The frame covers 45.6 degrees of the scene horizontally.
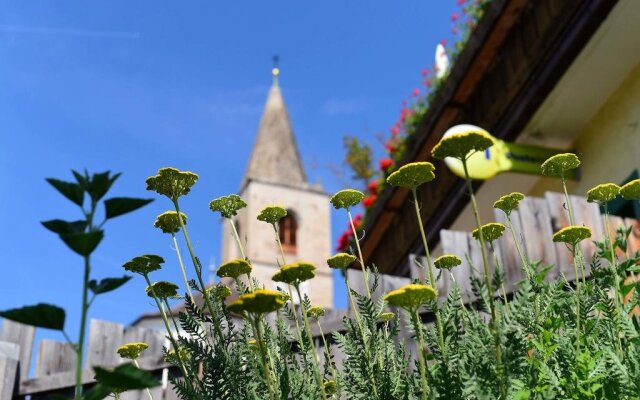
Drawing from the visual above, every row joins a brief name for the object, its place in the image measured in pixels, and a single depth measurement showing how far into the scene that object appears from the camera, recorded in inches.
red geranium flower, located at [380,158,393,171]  373.1
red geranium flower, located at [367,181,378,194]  388.3
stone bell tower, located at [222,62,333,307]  1732.3
